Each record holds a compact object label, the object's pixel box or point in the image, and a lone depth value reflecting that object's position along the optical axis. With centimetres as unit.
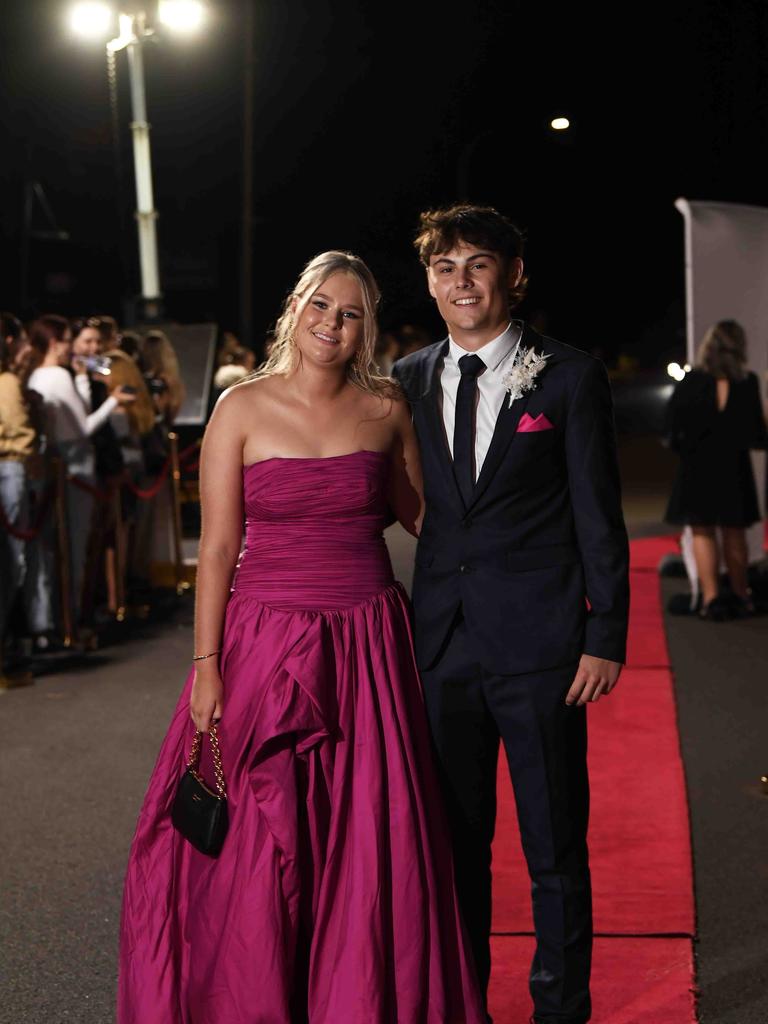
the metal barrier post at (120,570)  909
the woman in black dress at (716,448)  857
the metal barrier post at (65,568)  792
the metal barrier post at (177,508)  1001
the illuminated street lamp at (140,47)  1238
